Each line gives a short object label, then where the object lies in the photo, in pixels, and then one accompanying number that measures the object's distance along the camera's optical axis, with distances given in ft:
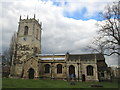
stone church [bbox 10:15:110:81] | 134.92
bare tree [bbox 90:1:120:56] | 88.69
